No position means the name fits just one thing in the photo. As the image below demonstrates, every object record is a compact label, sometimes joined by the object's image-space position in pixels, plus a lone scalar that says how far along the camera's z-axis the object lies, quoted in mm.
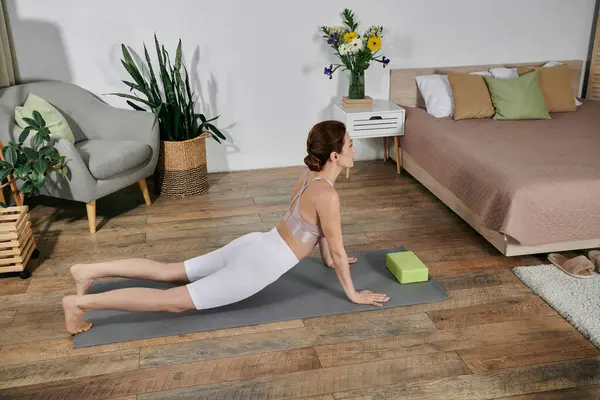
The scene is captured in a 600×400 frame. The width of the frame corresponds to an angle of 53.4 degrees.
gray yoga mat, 2498
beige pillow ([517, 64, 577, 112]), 4414
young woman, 2395
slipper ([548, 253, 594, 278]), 2900
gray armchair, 3430
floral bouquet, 4188
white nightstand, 4262
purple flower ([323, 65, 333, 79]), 4336
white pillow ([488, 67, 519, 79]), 4582
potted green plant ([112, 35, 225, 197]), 3928
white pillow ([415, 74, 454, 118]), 4305
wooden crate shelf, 2902
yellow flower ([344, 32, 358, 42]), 4177
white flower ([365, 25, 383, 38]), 4285
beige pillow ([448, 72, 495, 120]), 4199
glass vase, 4348
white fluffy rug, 2521
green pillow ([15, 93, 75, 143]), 3555
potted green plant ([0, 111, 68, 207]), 3246
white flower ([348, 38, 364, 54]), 4160
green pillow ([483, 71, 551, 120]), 4168
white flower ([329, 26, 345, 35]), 4262
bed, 2926
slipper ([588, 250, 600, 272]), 2967
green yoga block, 2859
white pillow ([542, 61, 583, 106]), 4775
